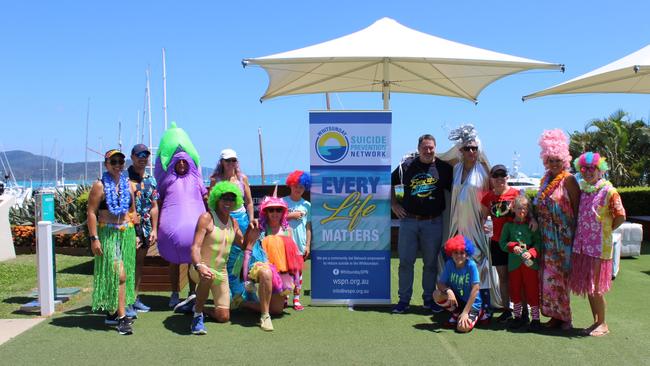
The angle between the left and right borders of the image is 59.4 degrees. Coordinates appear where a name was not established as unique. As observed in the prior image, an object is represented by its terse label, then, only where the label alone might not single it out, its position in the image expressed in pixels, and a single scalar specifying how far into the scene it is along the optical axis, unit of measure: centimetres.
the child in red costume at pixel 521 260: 508
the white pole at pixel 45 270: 548
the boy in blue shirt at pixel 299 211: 602
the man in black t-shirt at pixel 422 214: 568
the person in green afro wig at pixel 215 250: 497
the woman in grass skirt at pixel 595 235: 480
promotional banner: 598
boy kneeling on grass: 510
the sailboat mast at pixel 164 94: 2914
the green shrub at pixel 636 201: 1220
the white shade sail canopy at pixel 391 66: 627
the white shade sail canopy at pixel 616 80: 736
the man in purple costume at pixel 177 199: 546
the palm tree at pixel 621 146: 2170
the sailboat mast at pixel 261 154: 1789
